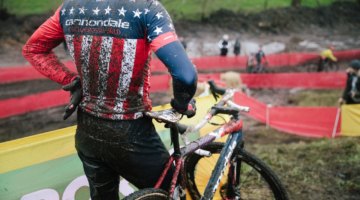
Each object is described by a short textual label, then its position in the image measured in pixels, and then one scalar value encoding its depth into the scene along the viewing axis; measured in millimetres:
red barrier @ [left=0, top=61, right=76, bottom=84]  19078
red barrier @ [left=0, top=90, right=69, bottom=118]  14148
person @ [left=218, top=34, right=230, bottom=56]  28109
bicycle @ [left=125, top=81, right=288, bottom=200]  2918
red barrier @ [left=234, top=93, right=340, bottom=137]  11711
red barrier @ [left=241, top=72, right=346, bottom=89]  20391
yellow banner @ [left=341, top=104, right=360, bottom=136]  10703
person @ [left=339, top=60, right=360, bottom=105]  10289
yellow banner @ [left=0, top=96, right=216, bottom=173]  3273
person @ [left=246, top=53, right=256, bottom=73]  24453
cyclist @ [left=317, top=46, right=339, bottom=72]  24906
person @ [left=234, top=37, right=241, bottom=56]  28812
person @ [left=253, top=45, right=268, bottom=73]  24469
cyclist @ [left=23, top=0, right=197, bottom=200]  2488
